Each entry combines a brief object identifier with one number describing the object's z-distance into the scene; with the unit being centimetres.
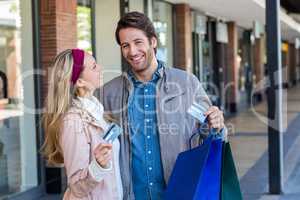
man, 274
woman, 256
